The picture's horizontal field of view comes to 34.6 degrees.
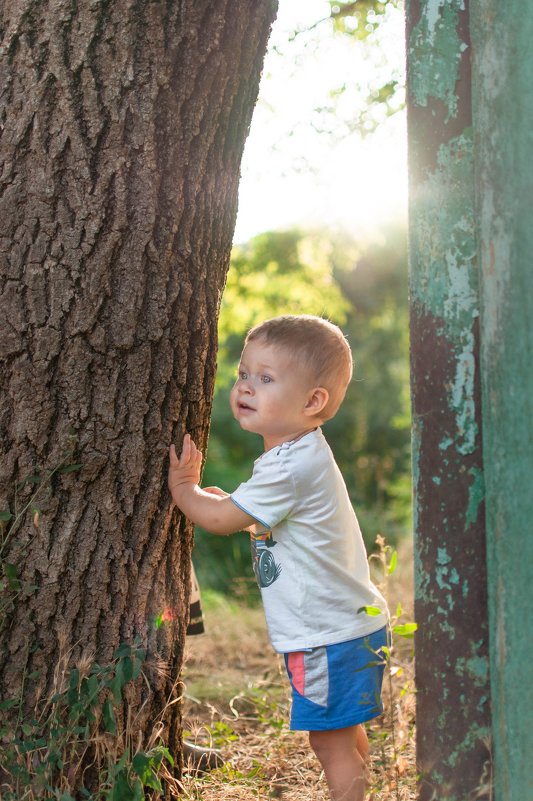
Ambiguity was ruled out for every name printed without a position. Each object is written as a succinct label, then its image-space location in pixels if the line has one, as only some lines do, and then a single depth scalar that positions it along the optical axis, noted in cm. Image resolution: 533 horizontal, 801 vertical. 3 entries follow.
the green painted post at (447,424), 211
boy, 242
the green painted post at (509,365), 202
